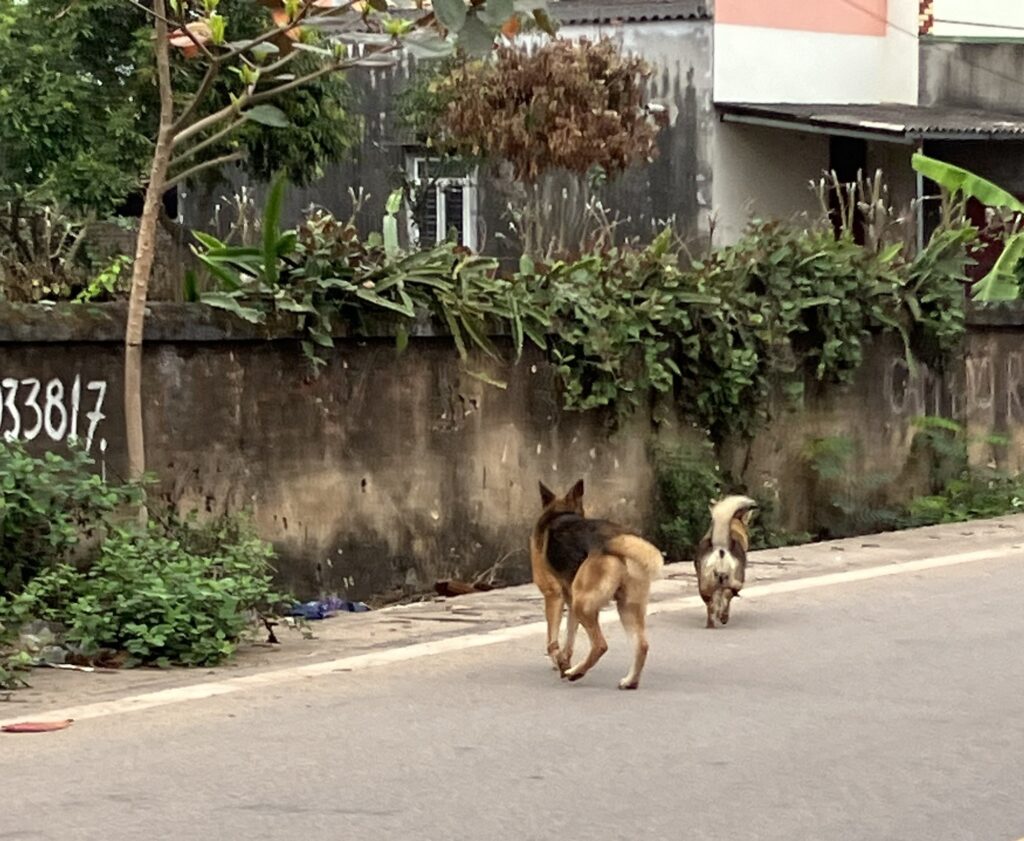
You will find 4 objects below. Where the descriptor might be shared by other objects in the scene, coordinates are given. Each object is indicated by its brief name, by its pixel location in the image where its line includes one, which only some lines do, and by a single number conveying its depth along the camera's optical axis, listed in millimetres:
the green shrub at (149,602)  10203
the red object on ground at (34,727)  8539
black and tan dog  9477
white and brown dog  11500
